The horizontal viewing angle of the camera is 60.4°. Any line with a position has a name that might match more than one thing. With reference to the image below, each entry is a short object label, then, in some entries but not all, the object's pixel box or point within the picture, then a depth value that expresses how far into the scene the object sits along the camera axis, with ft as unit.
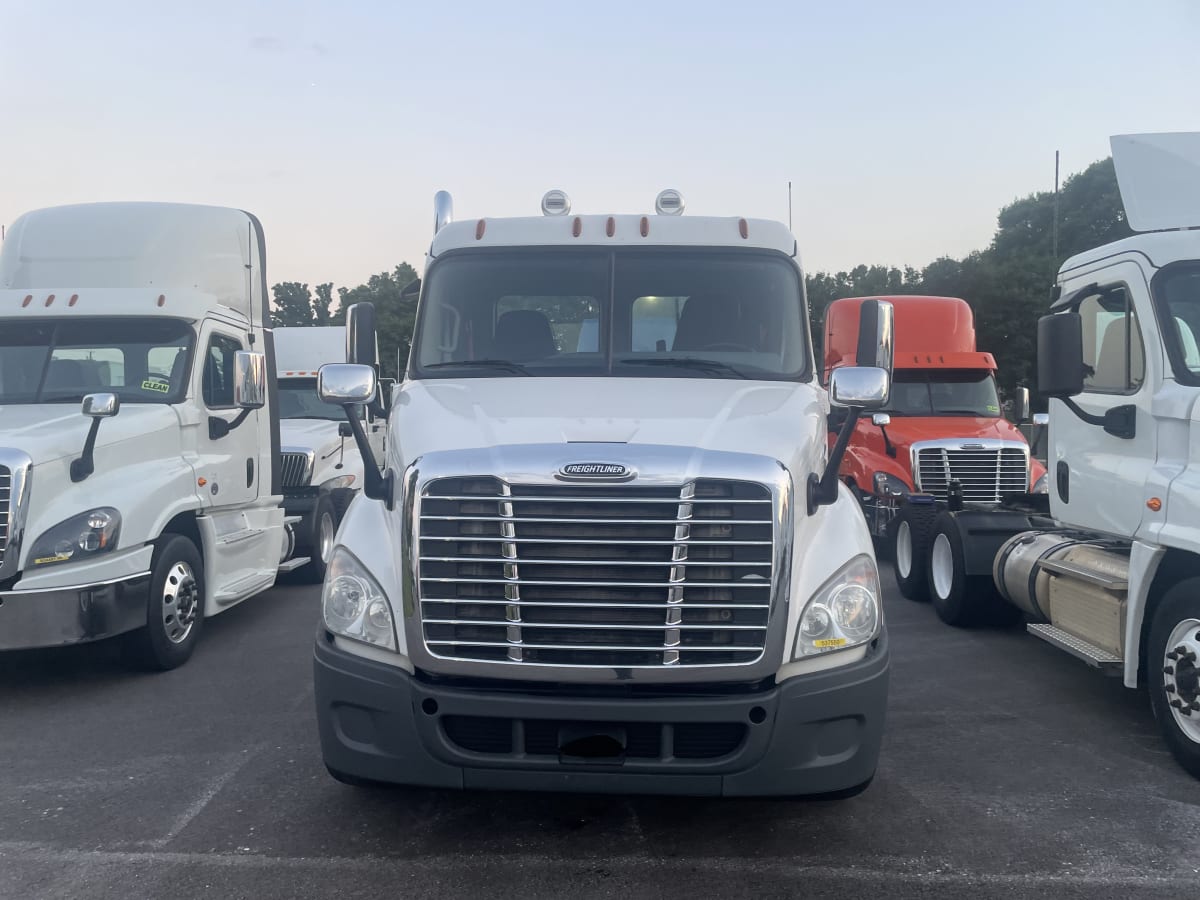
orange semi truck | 37.37
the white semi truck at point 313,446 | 35.50
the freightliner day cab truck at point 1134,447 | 16.71
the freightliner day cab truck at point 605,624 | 12.23
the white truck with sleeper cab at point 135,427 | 20.31
